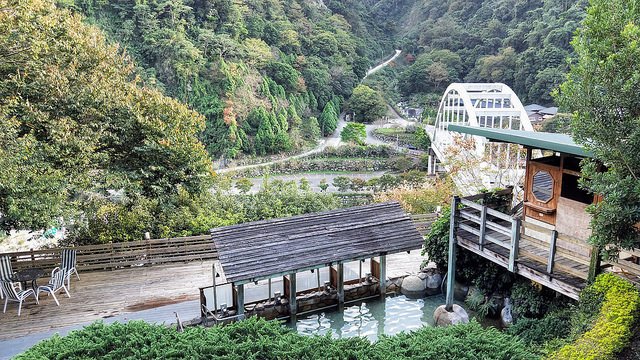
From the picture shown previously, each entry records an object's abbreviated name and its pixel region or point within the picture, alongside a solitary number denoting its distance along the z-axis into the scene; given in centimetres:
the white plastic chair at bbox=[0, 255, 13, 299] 923
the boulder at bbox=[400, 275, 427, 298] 1048
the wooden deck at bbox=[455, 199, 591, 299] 704
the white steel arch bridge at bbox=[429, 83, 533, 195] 1712
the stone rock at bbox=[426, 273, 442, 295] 1056
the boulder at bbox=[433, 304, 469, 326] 881
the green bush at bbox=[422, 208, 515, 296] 914
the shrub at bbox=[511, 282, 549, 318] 817
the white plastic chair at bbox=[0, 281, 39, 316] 890
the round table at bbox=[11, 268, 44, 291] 917
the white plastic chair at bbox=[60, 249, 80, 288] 1012
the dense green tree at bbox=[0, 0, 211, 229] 927
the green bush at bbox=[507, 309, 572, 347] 716
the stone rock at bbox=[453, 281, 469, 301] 987
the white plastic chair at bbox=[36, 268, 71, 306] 939
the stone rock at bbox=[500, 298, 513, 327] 859
